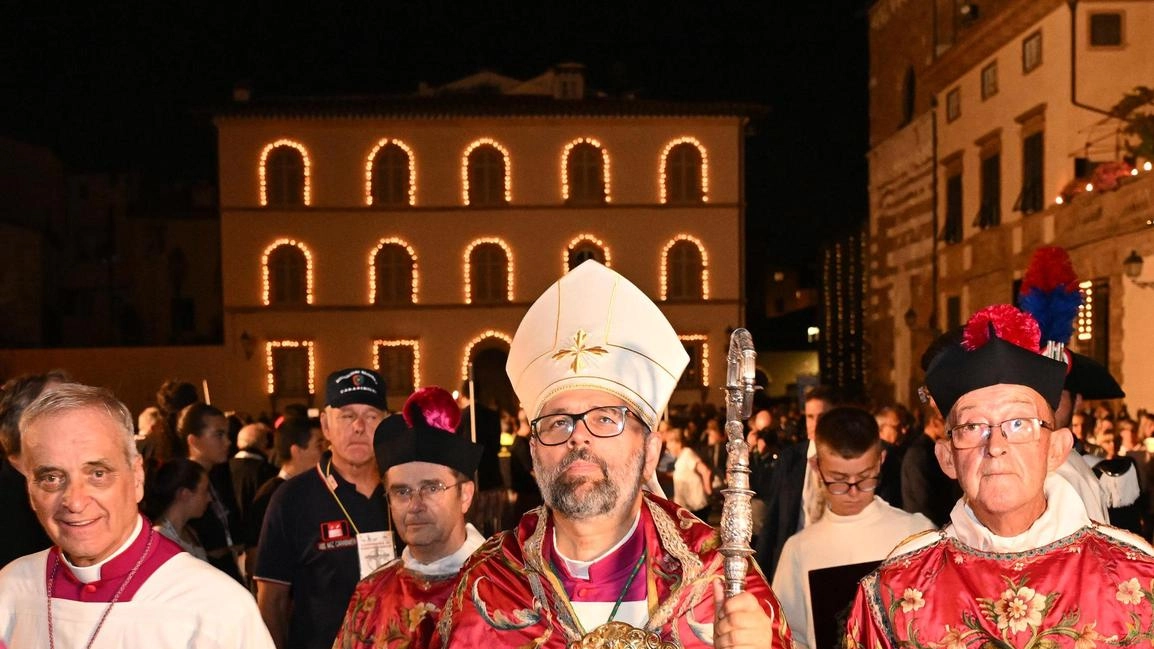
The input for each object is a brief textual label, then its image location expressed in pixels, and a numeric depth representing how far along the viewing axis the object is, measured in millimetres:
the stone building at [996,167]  20516
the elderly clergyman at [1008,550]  3195
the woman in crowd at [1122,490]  7461
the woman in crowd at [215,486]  7023
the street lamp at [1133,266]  18266
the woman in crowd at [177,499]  6188
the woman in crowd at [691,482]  13031
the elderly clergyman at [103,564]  3508
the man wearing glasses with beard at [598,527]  3432
